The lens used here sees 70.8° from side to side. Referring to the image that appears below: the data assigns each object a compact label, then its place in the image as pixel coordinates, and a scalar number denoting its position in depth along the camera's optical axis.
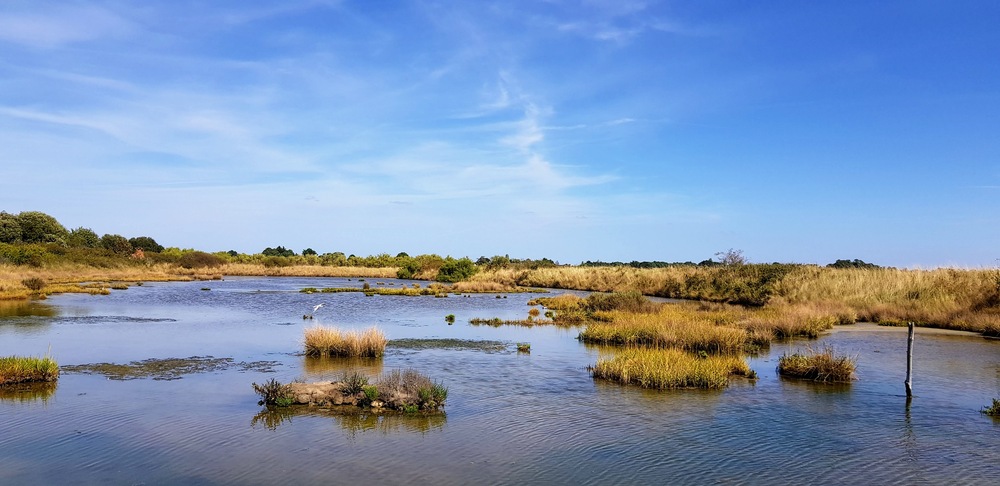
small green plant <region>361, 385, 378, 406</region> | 14.81
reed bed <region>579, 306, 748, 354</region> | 24.22
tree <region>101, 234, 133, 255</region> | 126.12
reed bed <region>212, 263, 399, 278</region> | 111.94
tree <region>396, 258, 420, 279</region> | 103.56
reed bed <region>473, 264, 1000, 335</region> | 32.59
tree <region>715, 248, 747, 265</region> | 70.52
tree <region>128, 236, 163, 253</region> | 139.38
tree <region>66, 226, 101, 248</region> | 116.31
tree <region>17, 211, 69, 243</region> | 107.44
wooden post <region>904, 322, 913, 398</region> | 16.45
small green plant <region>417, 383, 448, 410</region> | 14.77
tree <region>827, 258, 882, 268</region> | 88.19
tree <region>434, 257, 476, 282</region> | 88.75
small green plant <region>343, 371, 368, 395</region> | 15.18
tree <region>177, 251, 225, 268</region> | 114.06
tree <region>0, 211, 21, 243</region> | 103.19
